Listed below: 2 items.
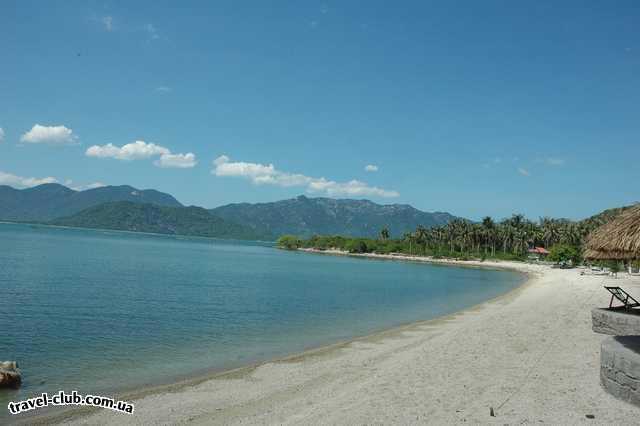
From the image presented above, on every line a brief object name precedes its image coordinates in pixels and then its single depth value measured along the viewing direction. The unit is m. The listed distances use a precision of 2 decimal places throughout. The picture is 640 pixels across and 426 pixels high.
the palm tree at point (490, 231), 144.12
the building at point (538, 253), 119.25
